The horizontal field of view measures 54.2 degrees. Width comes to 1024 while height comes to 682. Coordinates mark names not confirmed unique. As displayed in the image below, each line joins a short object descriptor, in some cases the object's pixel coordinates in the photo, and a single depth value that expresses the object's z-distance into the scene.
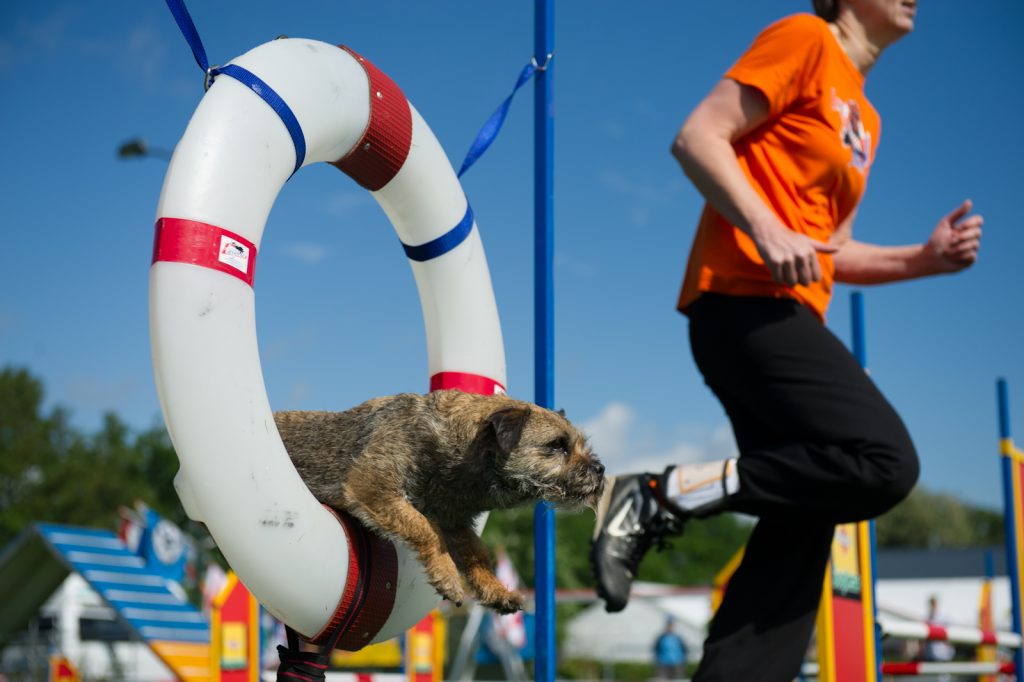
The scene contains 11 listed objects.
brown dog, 2.13
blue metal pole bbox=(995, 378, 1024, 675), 5.90
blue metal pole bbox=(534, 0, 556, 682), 3.02
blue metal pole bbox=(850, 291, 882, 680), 4.80
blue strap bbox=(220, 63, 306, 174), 2.26
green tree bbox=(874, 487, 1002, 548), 76.50
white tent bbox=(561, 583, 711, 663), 30.89
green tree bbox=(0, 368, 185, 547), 41.69
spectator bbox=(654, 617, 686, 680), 18.42
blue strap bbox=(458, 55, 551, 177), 3.53
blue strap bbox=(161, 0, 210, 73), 2.35
